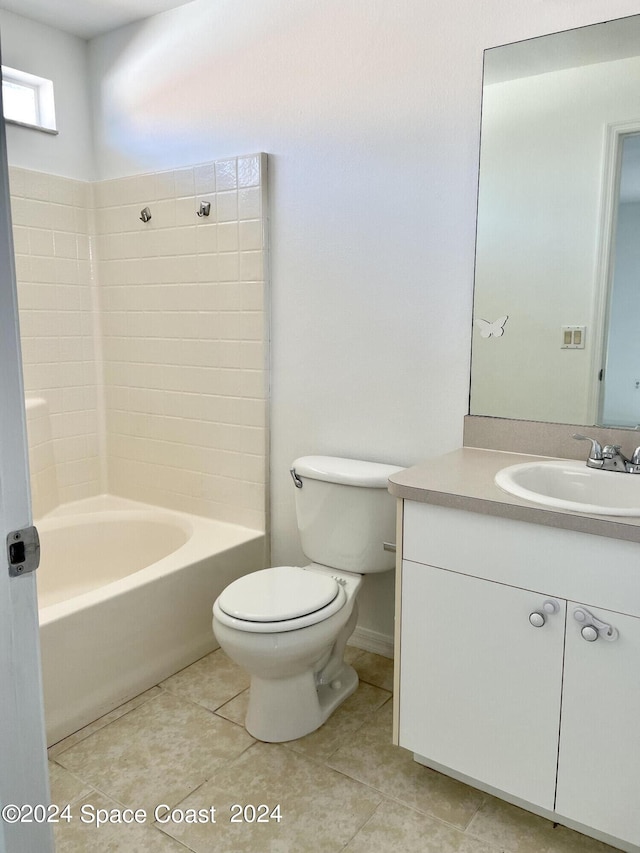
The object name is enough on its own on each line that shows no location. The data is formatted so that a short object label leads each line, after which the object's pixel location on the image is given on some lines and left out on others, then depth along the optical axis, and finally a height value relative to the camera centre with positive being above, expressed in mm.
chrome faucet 1774 -363
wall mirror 1854 +275
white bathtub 2061 -984
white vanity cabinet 1454 -798
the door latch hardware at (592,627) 1441 -656
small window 2789 +951
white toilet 1906 -830
